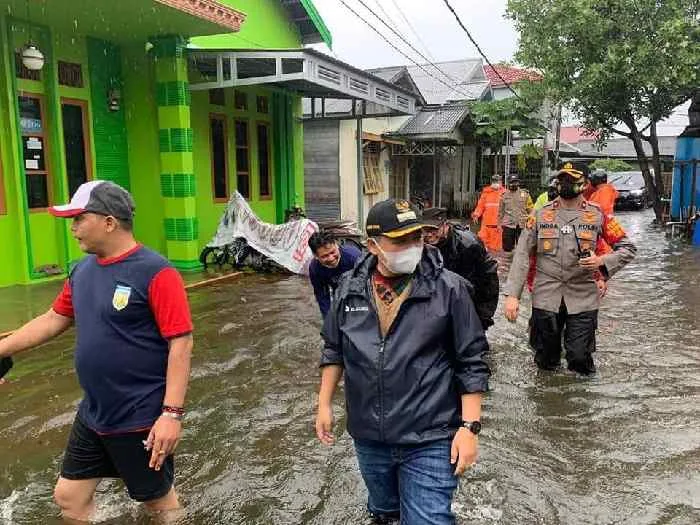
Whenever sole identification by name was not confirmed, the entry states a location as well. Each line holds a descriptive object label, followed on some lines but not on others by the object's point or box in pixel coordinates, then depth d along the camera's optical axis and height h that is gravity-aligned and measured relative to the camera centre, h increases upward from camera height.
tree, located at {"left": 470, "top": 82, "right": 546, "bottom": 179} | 21.61 +1.47
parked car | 30.03 -1.66
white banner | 10.93 -1.25
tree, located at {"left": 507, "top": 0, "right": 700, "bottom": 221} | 16.31 +2.66
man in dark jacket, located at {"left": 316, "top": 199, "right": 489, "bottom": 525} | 2.46 -0.78
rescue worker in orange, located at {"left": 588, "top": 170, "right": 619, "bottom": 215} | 10.02 -0.55
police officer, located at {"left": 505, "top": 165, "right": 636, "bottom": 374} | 5.09 -0.81
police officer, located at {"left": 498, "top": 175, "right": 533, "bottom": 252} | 12.17 -0.96
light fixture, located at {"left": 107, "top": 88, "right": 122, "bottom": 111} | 10.56 +0.99
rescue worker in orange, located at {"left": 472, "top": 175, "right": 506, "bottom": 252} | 12.73 -1.11
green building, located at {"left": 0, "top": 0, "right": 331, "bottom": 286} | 8.90 +0.64
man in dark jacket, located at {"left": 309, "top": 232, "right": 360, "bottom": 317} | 4.52 -0.73
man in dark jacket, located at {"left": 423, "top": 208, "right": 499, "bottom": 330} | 4.83 -0.75
